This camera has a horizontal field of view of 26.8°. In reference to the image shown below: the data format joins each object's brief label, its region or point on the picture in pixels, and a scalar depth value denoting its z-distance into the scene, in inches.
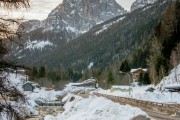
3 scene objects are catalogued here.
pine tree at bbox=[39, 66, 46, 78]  7603.4
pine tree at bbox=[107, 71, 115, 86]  5483.3
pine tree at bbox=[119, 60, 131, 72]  4969.2
